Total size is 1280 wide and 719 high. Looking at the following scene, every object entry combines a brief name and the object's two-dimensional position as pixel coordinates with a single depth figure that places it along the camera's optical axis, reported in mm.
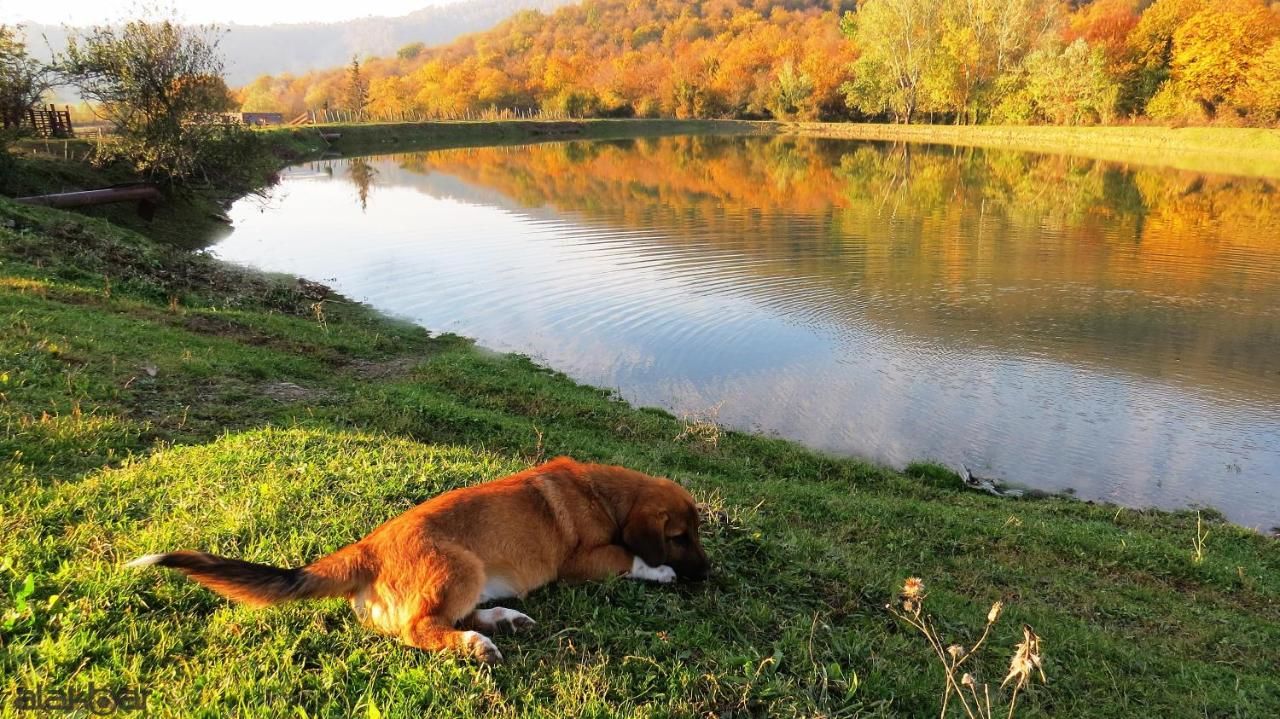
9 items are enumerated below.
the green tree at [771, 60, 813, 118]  93062
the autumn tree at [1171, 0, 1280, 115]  60969
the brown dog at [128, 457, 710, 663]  3348
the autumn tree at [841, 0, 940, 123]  78188
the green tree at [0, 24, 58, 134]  21875
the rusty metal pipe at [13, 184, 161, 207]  18906
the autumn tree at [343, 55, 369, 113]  100012
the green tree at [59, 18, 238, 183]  21828
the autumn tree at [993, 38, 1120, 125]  64750
